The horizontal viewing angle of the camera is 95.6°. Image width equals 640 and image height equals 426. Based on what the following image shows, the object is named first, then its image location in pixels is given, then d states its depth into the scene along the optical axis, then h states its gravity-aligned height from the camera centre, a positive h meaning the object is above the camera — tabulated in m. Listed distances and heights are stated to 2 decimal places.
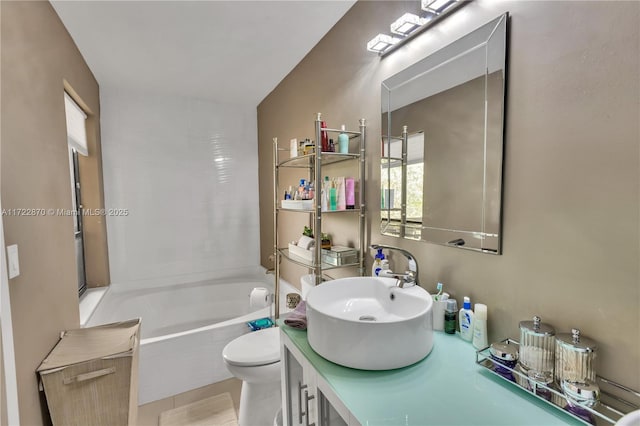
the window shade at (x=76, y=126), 2.14 +0.59
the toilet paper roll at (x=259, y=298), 2.27 -0.80
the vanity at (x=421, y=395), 0.73 -0.56
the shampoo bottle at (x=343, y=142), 1.71 +0.32
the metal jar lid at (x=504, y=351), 0.90 -0.50
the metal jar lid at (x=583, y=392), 0.73 -0.51
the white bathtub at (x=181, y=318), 2.00 -1.11
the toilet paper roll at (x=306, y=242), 1.92 -0.31
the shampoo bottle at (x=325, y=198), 1.75 -0.02
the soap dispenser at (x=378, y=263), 1.51 -0.36
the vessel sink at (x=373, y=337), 0.87 -0.45
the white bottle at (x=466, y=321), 1.09 -0.48
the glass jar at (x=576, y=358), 0.77 -0.45
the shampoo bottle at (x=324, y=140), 1.75 +0.34
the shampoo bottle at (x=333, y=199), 1.76 -0.02
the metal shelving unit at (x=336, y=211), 1.64 -0.03
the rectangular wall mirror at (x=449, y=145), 1.04 +0.21
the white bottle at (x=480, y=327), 1.04 -0.48
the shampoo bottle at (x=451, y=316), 1.16 -0.49
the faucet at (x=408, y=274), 1.23 -0.35
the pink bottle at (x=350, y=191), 1.72 +0.03
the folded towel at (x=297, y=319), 1.16 -0.50
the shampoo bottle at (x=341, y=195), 1.72 +0.00
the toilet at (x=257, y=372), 1.58 -0.96
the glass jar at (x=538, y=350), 0.85 -0.47
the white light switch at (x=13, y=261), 1.14 -0.24
